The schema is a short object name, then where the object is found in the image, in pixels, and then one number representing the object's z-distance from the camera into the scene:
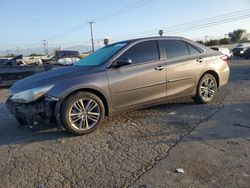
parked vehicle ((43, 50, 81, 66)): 16.47
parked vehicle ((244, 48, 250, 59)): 16.79
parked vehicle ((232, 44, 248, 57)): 20.53
